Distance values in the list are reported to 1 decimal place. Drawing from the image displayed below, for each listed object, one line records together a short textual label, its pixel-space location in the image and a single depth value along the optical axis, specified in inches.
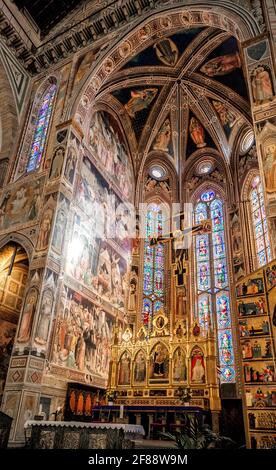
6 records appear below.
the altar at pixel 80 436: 294.4
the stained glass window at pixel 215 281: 651.5
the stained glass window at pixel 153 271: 727.1
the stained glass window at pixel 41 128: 629.7
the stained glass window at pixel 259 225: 657.0
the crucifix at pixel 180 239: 631.1
